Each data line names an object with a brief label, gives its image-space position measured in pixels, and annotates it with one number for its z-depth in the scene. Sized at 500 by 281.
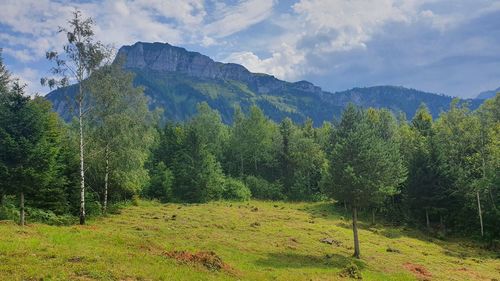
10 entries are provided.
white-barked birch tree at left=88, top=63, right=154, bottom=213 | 44.03
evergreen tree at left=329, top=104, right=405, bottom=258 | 37.59
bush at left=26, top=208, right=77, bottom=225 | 37.44
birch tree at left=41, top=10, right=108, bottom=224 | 40.06
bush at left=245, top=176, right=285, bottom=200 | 91.19
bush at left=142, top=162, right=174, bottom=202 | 76.44
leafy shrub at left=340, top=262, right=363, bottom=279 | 29.90
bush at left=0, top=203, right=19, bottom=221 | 36.34
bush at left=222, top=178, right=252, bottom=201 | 82.38
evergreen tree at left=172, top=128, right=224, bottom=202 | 75.00
